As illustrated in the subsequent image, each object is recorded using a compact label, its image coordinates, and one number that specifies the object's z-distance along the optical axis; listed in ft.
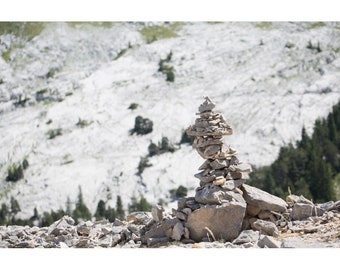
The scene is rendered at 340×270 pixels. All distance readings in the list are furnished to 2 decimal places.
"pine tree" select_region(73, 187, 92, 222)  399.85
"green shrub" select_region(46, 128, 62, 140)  531.50
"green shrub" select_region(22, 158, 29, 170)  490.08
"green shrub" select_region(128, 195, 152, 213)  395.55
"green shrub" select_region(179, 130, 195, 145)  501.15
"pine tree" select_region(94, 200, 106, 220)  410.64
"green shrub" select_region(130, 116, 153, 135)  526.57
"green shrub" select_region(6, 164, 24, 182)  483.92
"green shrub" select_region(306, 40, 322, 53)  587.27
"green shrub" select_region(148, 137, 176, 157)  493.36
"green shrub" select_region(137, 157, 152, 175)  462.93
